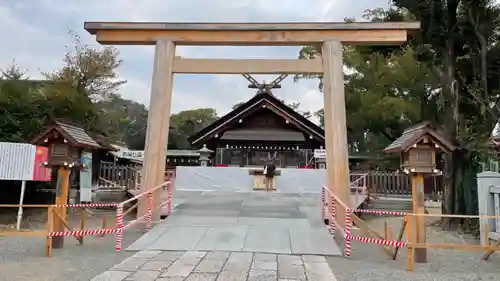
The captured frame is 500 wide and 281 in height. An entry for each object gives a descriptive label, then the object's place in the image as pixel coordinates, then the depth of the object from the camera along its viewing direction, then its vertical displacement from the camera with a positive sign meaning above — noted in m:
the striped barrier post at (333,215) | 8.67 -0.80
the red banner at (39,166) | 12.31 +0.19
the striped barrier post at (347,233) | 6.97 -0.96
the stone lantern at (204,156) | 23.23 +1.23
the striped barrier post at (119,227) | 6.99 -0.96
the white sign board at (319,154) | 21.95 +1.45
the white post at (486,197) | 7.96 -0.28
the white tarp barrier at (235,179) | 18.30 -0.08
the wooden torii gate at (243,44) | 9.68 +3.34
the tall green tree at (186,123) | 46.06 +6.88
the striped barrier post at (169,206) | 10.52 -0.84
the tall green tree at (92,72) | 18.94 +5.20
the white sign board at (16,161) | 11.95 +0.32
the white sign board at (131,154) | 27.42 +1.45
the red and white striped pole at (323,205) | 10.47 -0.71
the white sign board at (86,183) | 14.23 -0.37
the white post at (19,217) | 11.50 -1.36
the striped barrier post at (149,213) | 9.01 -0.89
